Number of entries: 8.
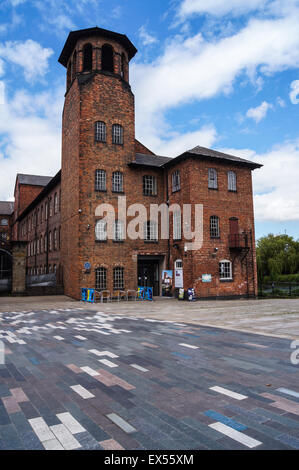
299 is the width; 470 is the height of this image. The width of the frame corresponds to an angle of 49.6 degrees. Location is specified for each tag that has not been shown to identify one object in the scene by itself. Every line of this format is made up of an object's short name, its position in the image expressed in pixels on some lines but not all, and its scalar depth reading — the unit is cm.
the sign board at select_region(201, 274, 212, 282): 2119
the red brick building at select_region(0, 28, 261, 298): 2117
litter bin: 1997
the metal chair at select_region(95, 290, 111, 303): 1988
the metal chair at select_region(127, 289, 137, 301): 2144
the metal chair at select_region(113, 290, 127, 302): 2127
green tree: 3947
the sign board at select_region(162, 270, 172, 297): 2283
